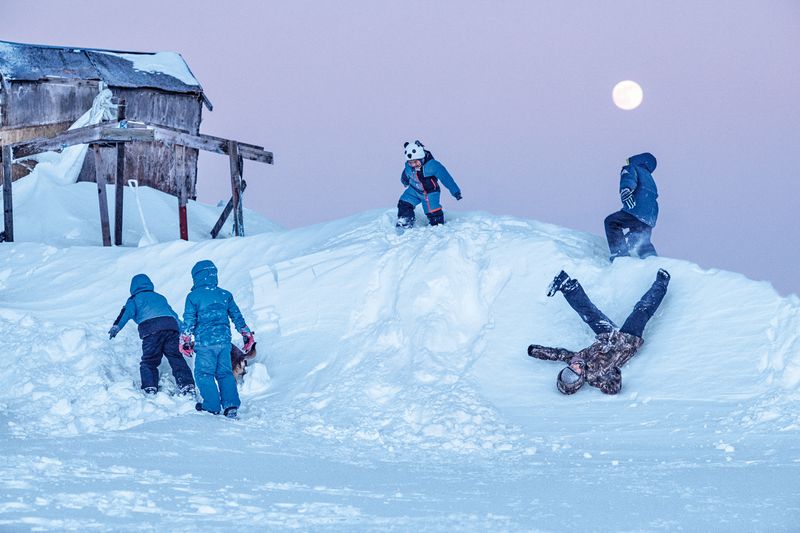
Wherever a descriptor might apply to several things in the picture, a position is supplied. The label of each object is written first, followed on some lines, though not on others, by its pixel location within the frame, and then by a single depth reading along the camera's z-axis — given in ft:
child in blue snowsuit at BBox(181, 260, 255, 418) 56.65
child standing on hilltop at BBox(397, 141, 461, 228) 79.46
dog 63.31
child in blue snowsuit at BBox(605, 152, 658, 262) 72.49
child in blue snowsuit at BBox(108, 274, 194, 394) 60.90
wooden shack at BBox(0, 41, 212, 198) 142.00
